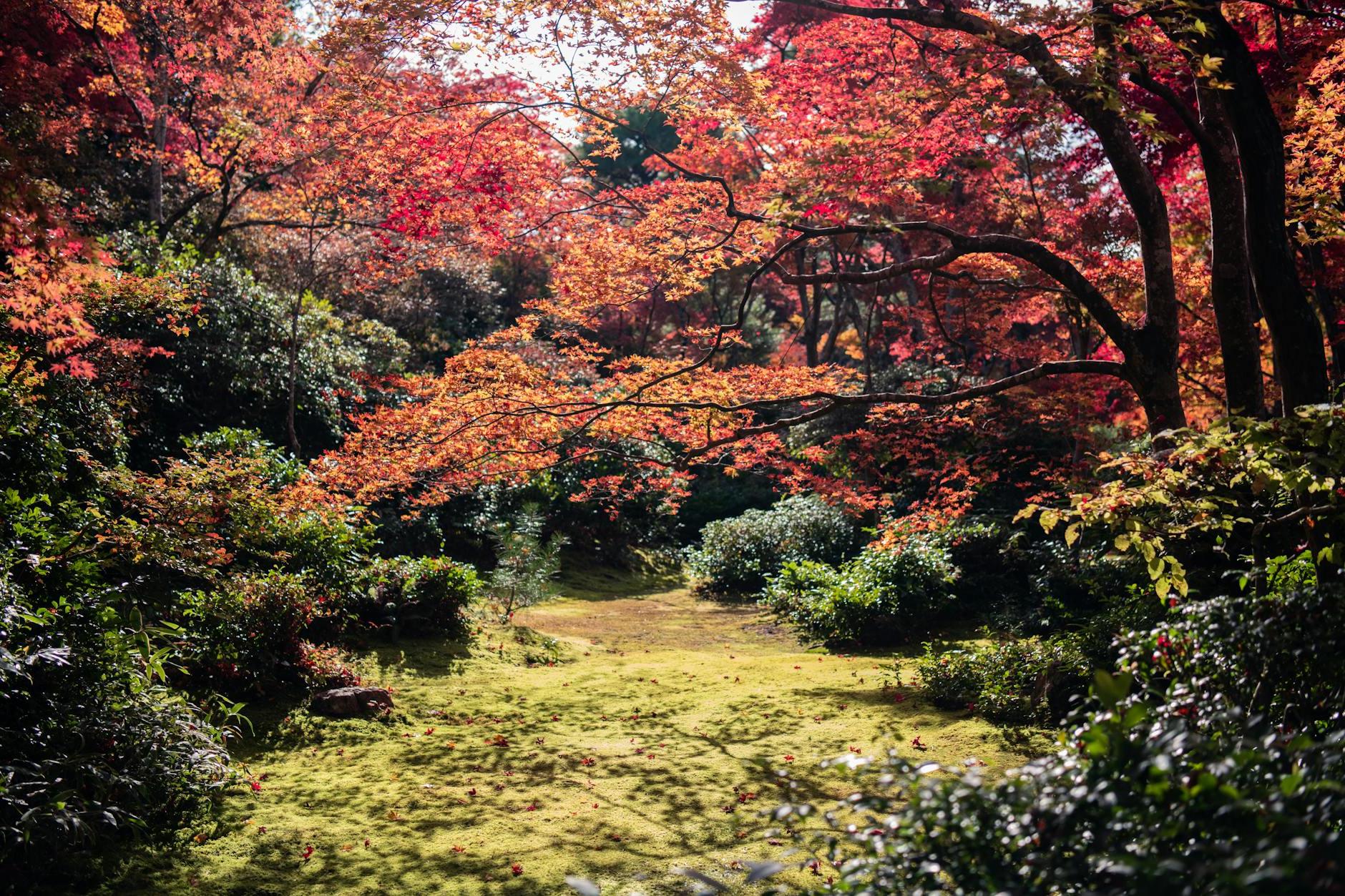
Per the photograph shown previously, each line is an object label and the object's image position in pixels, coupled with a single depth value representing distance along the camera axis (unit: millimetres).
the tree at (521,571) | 9312
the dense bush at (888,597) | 8734
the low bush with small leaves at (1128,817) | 1367
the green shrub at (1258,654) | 2316
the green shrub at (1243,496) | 2998
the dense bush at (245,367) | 9711
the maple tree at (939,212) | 5020
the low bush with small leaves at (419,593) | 7723
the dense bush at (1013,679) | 5359
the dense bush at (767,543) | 12312
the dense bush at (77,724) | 3404
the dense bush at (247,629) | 5531
